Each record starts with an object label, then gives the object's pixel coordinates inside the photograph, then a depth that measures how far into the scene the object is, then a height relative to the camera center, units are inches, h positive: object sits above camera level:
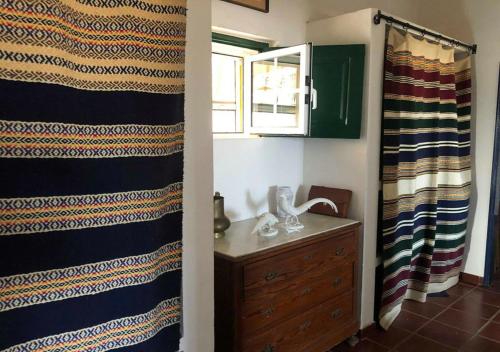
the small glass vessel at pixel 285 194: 93.6 -14.8
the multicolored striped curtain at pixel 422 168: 100.8 -9.2
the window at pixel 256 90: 93.0 +10.7
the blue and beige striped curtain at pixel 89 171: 35.1 -4.0
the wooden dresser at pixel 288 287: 72.1 -31.4
